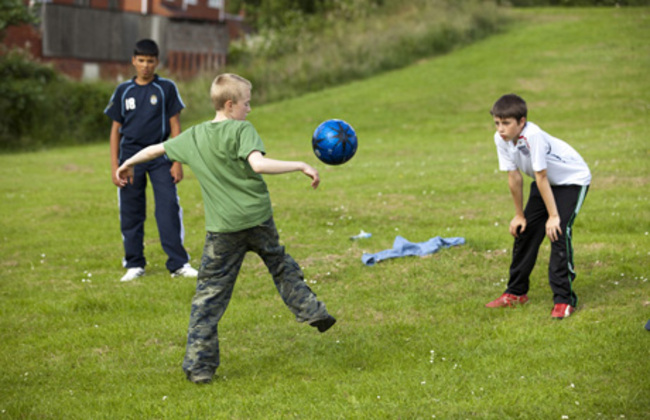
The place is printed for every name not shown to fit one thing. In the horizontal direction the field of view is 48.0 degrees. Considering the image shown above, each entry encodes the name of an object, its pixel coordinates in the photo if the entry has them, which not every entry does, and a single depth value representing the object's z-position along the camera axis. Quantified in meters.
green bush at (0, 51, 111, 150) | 29.83
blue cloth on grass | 9.20
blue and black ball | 6.33
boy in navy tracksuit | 8.91
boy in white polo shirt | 6.56
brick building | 37.75
